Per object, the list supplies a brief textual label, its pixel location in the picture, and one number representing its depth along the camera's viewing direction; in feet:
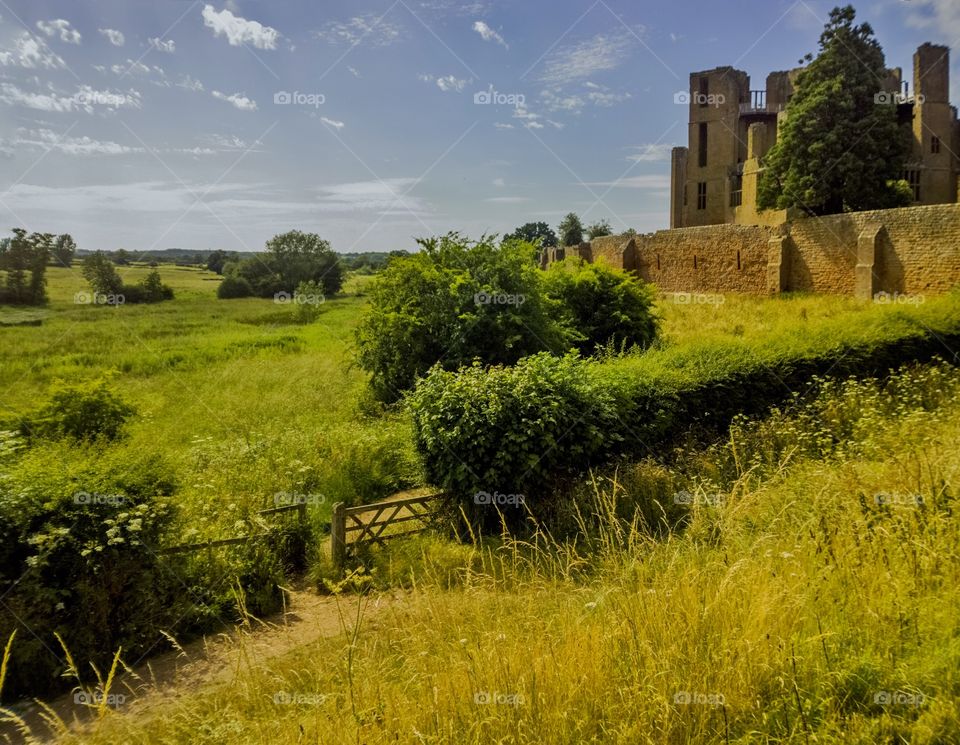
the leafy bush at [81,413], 34.28
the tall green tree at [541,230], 252.95
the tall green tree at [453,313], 41.96
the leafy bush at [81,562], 16.97
